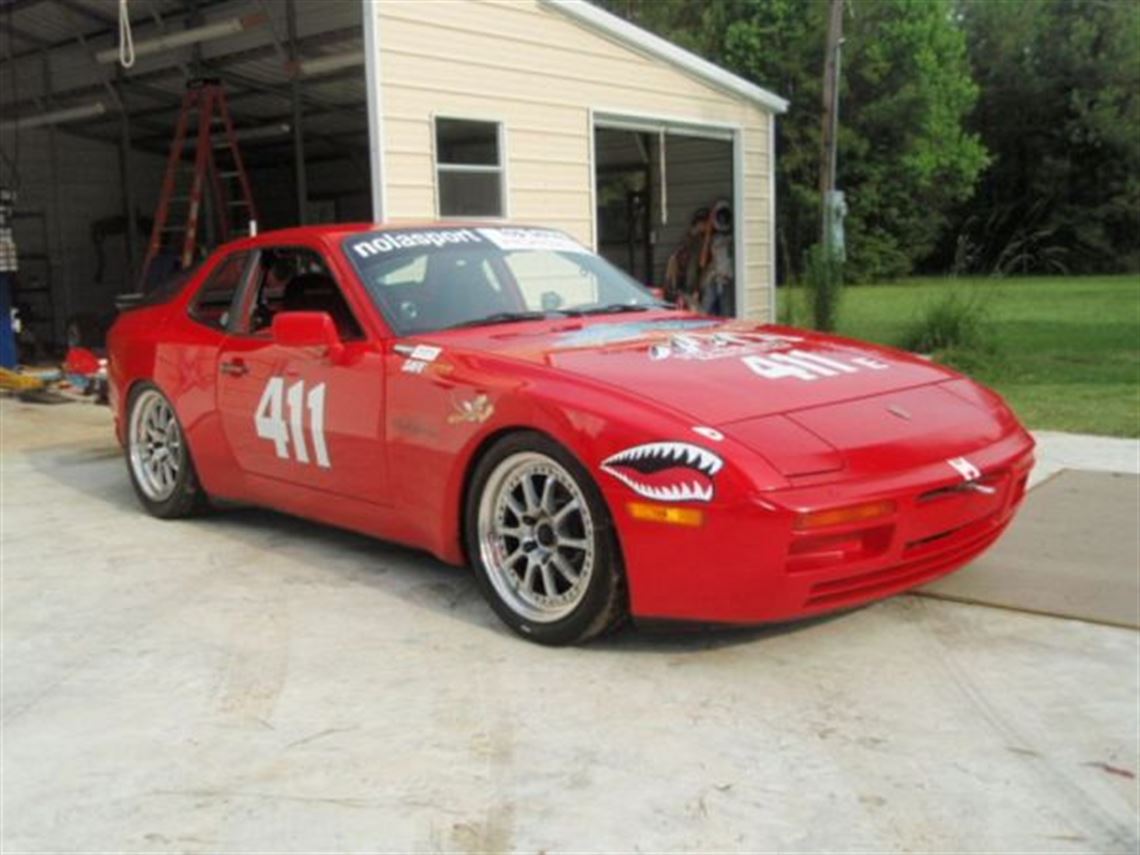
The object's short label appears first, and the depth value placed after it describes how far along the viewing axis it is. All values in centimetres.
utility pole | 1789
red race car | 341
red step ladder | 1243
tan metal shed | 925
